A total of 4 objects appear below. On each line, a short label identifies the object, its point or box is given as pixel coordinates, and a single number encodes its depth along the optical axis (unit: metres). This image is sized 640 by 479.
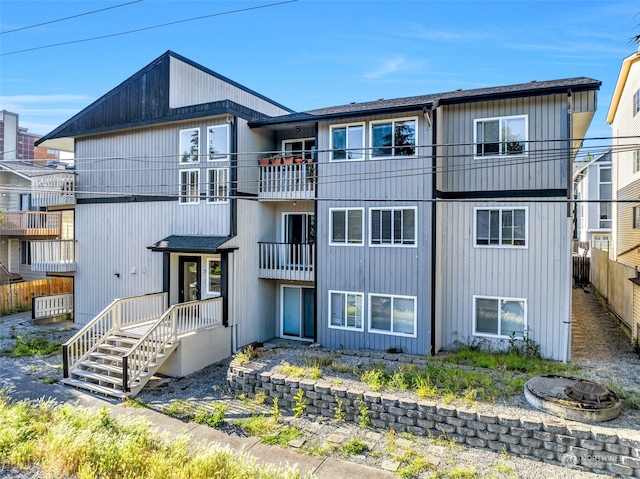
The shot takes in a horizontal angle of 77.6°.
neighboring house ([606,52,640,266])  14.97
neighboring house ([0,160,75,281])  14.86
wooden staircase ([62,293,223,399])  9.60
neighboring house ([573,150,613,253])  26.81
